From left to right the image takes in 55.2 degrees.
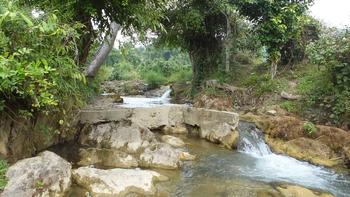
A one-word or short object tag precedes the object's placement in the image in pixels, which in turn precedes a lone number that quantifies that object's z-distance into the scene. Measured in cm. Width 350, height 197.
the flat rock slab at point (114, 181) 471
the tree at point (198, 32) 1284
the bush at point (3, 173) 386
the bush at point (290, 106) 1032
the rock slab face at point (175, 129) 891
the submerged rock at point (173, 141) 782
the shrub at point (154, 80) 2073
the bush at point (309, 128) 815
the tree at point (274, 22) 1228
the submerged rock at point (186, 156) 691
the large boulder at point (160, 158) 607
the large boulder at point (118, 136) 654
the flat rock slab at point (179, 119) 787
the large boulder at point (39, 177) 396
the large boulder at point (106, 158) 591
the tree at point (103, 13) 501
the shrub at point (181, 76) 1952
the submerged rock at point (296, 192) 520
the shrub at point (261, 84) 1189
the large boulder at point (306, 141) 744
